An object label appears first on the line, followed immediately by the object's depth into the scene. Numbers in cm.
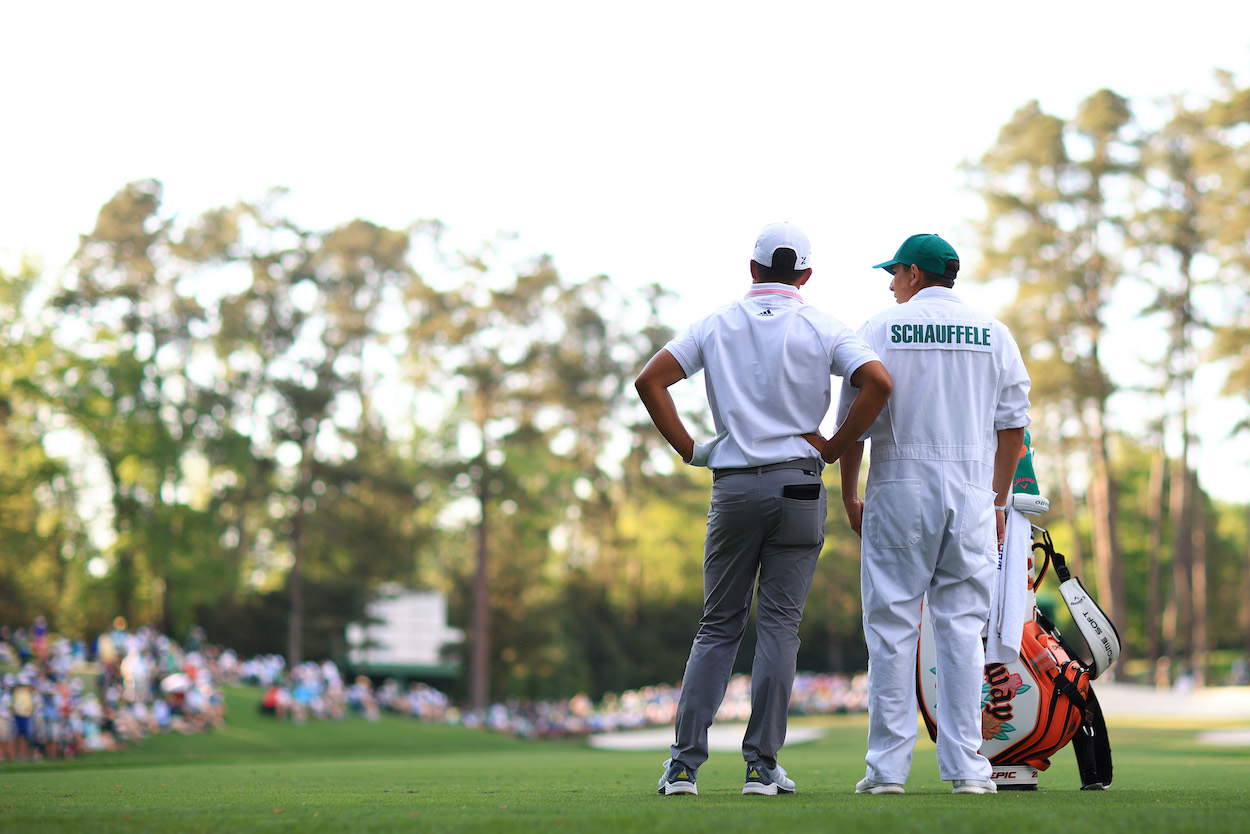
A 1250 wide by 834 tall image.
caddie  901
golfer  897
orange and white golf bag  976
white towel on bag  965
